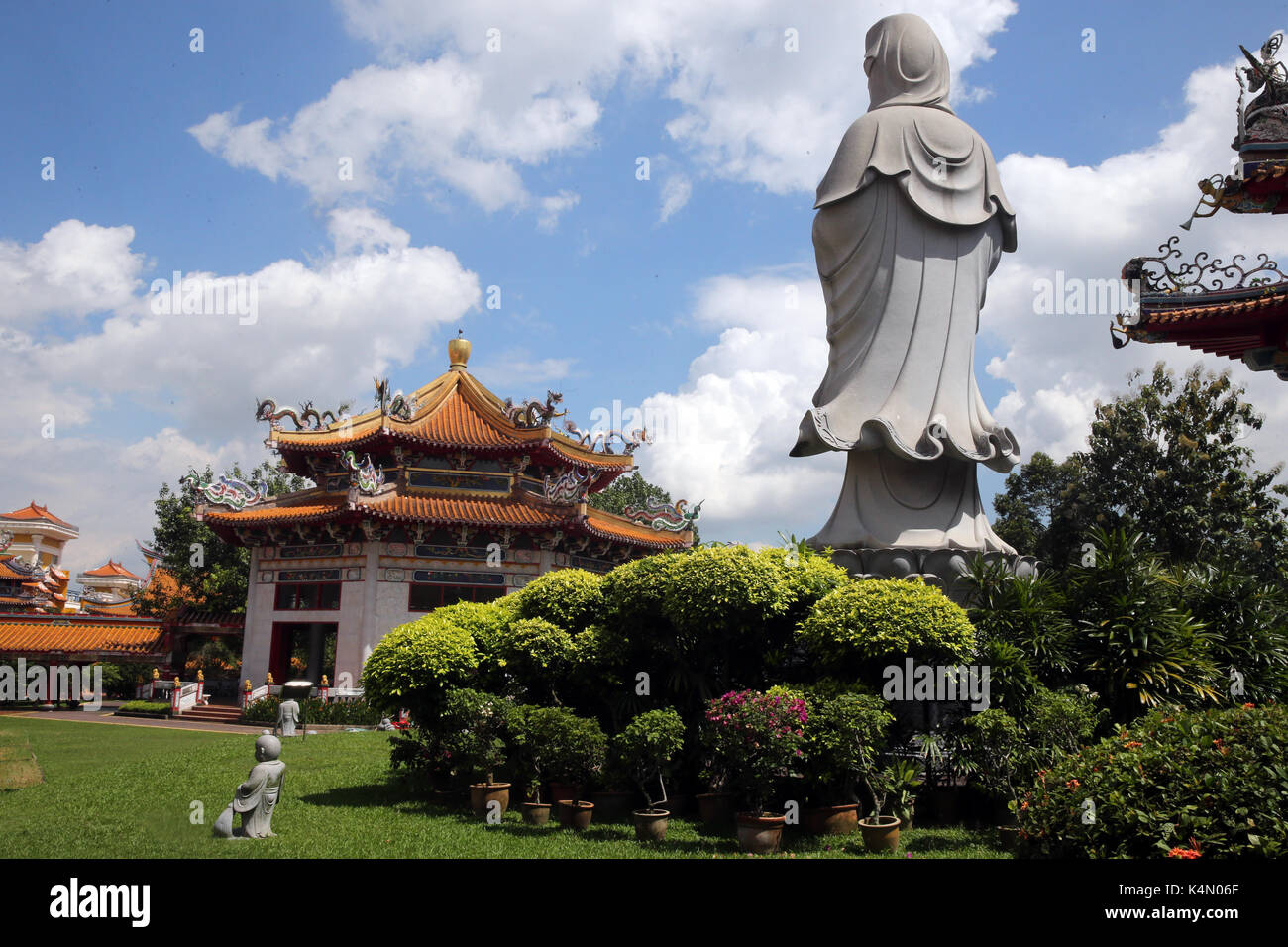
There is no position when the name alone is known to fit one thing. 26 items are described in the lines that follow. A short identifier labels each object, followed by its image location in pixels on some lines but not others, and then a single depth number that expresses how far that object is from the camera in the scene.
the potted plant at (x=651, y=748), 8.26
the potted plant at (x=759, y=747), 7.54
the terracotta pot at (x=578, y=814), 8.76
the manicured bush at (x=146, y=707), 22.61
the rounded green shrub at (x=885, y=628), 8.12
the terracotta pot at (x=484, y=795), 9.61
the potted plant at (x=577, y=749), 9.09
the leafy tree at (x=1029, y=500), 36.59
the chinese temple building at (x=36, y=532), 46.59
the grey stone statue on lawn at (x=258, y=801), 7.92
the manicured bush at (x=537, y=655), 9.87
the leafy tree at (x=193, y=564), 27.64
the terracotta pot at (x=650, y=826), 8.15
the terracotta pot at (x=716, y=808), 8.91
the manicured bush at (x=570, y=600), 10.34
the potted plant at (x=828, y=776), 7.75
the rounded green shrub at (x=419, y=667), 10.09
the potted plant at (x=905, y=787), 8.02
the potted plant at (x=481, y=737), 9.62
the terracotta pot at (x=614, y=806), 9.23
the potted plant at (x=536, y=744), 9.10
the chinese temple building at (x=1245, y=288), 12.06
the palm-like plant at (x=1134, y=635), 8.45
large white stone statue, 11.30
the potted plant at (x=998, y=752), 7.71
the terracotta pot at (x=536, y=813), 9.06
